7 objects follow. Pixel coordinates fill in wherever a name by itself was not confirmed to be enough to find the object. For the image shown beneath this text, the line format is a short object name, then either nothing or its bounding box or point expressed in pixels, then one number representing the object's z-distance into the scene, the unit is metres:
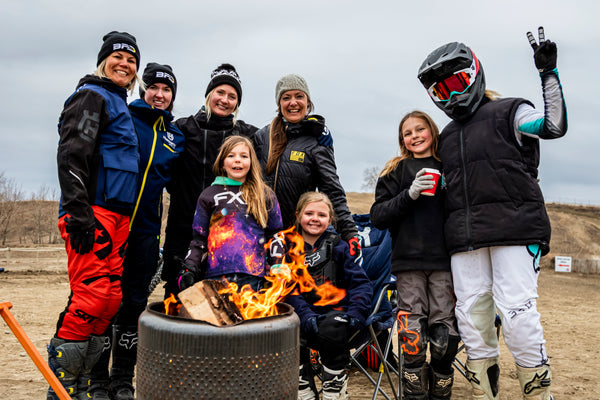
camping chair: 3.27
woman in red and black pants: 2.65
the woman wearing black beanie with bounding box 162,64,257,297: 3.46
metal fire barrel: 1.85
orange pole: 2.23
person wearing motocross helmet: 2.61
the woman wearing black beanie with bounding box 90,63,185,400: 3.20
